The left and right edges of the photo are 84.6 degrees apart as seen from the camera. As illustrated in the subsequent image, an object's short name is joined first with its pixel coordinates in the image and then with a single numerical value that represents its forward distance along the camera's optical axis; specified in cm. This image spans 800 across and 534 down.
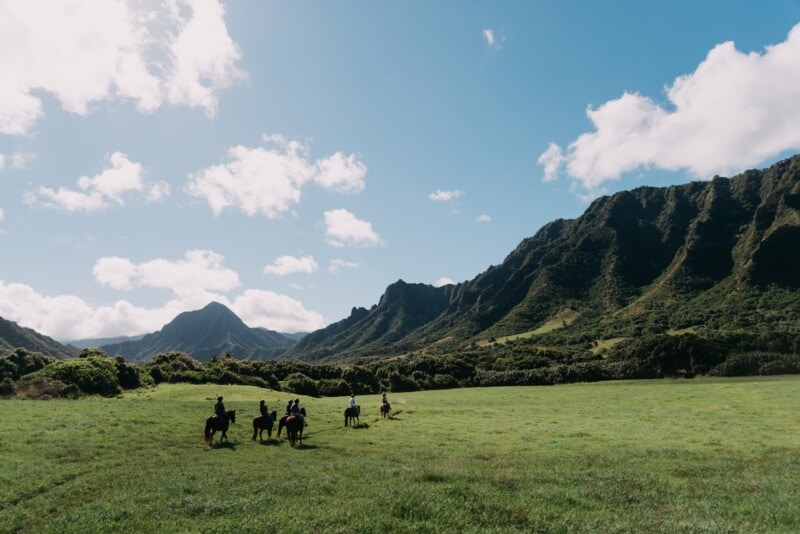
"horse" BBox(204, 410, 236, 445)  2932
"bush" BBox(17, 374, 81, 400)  5894
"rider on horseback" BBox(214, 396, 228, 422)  3088
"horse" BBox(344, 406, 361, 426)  3997
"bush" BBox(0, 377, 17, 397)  5851
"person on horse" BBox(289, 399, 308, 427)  3469
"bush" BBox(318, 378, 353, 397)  8988
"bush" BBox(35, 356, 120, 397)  6600
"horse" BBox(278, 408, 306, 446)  3003
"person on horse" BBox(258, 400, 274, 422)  3218
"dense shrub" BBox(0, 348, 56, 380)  7881
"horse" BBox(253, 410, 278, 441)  3200
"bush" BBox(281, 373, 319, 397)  8781
